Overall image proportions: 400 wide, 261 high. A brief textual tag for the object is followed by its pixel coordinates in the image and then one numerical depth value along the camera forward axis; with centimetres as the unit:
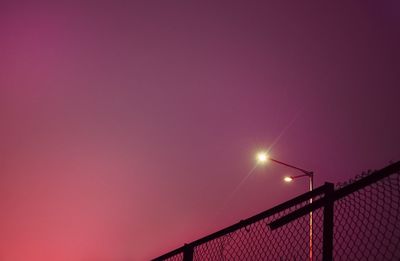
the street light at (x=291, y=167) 964
